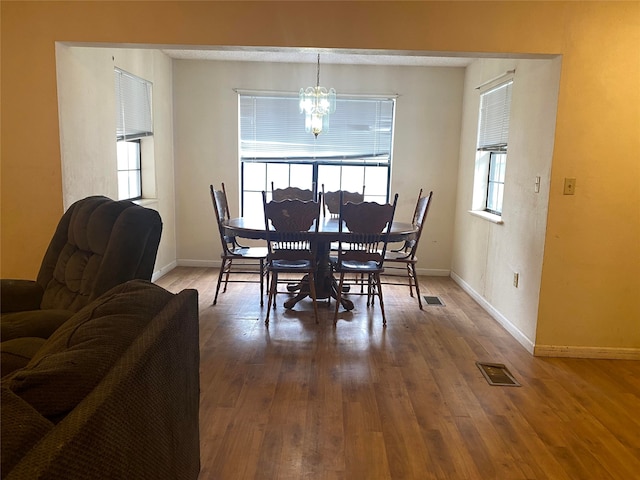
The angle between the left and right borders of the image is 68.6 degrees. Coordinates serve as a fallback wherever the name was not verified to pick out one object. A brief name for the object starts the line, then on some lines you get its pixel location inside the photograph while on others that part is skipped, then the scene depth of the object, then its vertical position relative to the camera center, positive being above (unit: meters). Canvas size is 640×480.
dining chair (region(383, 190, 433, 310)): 4.13 -0.69
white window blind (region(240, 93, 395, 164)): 5.40 +0.45
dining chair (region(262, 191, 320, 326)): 3.59 -0.51
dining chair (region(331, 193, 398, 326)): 3.57 -0.51
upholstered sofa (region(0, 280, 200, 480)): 0.84 -0.49
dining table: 3.73 -0.53
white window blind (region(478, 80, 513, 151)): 4.04 +0.53
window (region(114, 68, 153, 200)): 4.11 +0.36
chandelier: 4.35 +0.60
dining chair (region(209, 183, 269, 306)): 4.17 -0.76
